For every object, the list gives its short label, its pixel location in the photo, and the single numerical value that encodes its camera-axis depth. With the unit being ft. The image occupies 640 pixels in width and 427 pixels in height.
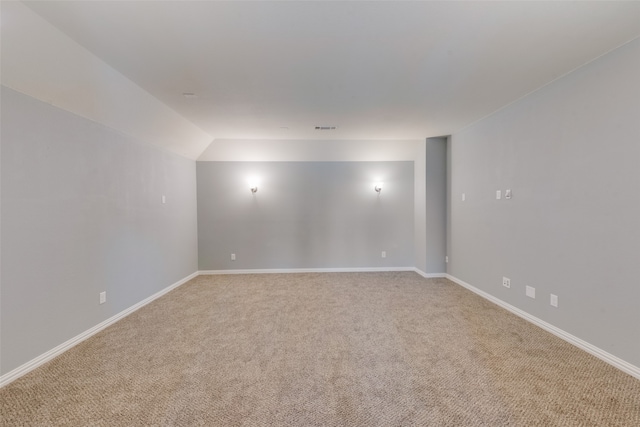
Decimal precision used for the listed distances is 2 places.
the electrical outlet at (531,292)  9.61
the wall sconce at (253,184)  17.23
